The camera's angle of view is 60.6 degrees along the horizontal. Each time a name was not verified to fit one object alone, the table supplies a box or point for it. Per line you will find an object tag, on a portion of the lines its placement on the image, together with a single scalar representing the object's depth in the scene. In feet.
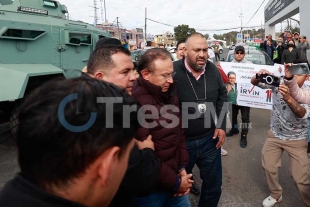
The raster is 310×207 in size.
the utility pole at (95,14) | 150.97
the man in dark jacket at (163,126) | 5.62
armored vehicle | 12.52
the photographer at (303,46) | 32.95
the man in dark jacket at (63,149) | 2.40
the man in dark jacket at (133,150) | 4.30
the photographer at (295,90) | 7.68
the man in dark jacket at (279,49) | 37.49
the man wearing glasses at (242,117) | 15.03
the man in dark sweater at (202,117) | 7.89
